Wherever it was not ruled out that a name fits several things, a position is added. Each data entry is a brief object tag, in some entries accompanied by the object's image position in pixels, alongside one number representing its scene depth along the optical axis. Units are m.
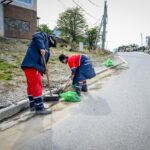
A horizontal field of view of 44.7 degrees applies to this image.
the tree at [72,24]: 28.20
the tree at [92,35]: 28.49
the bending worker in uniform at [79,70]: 5.24
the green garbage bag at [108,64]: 11.14
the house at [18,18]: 15.05
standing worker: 3.88
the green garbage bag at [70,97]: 4.67
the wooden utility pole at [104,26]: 20.88
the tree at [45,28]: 30.52
